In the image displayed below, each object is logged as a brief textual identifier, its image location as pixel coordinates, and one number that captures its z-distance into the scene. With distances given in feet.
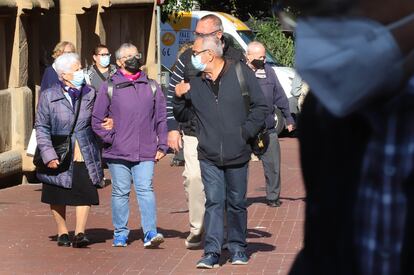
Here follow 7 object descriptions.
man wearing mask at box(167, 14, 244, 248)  55.75
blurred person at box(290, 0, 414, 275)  10.53
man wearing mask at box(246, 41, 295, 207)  75.85
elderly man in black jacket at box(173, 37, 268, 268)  51.79
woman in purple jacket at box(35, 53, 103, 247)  58.38
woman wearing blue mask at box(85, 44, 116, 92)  85.35
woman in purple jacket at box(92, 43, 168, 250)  57.66
